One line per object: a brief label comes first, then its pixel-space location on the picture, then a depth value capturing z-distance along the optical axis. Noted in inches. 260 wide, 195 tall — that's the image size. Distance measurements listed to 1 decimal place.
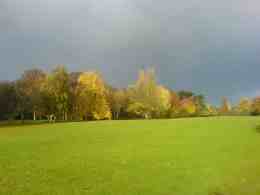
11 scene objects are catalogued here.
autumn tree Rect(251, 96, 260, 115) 3432.6
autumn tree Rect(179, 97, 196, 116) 3985.7
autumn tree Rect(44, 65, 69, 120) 2460.6
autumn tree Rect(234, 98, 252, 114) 4730.6
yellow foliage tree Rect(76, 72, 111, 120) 2588.6
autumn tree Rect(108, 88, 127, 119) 3276.3
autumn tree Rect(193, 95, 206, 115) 4441.9
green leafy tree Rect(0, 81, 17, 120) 2689.5
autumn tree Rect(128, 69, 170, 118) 3134.8
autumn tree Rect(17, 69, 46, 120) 2542.3
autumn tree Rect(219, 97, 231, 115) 5246.6
